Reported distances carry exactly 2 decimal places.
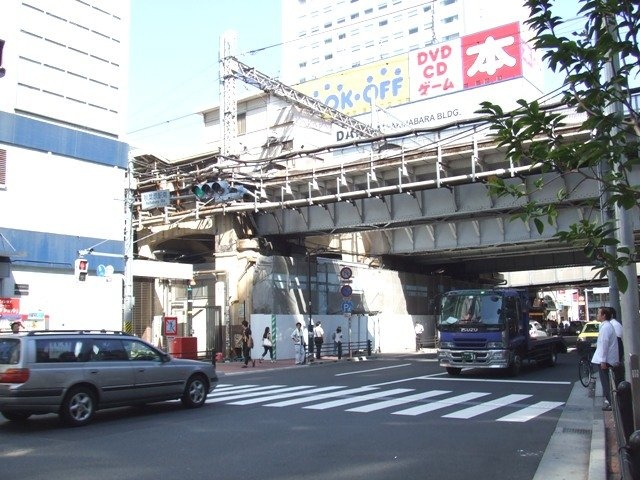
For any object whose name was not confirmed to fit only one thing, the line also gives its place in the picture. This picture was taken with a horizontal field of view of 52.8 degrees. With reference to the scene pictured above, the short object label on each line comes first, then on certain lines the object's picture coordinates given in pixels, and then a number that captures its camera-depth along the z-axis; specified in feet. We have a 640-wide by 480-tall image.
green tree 14.29
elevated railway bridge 85.87
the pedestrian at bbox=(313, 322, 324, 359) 99.60
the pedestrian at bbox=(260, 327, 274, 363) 95.31
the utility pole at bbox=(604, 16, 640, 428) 22.31
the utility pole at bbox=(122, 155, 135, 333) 76.84
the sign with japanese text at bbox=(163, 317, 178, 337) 85.87
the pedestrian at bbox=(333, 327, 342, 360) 100.91
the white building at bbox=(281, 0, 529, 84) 298.35
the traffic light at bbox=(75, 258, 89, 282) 75.00
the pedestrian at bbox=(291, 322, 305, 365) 93.56
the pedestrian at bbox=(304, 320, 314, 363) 98.02
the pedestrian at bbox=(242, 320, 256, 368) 87.76
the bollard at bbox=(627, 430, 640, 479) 12.83
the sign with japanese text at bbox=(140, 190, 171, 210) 81.35
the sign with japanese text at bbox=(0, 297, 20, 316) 69.56
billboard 231.30
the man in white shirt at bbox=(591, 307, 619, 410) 37.24
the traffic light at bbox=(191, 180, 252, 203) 75.87
